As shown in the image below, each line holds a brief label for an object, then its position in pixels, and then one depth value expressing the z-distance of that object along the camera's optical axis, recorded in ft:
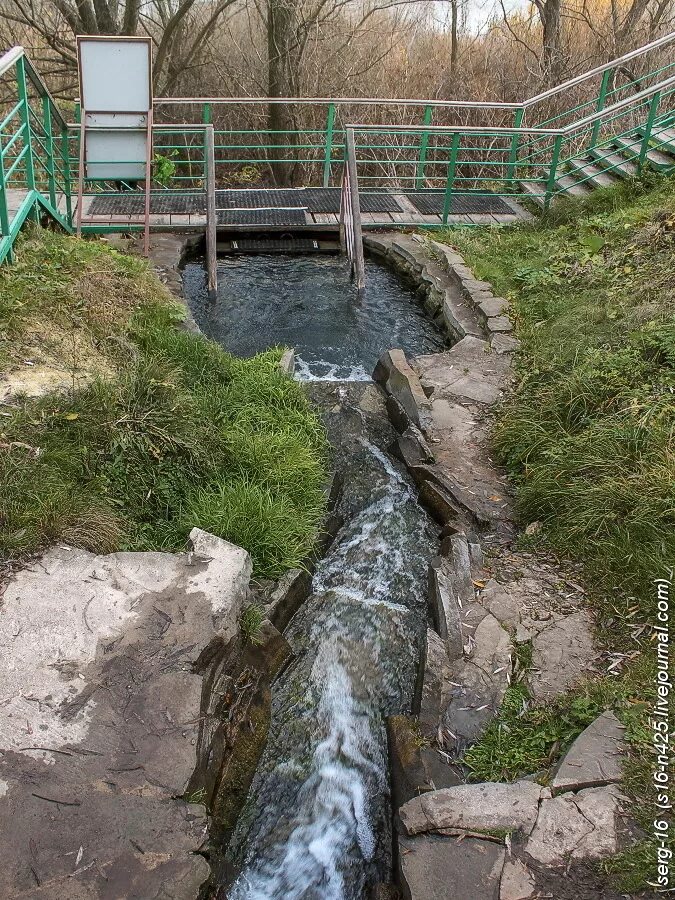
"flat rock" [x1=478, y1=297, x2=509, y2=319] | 22.48
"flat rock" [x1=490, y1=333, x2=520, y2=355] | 20.69
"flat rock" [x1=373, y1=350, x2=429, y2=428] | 18.26
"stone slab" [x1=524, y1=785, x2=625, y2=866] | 8.17
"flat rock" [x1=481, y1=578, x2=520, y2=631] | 12.10
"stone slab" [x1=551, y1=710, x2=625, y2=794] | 8.96
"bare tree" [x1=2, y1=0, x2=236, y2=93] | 33.88
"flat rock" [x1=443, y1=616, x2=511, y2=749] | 10.51
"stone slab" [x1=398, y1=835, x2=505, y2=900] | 7.89
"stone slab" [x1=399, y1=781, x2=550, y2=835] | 8.55
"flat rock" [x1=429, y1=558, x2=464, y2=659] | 11.93
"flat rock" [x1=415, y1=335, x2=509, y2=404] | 19.04
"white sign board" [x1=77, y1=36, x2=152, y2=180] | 23.84
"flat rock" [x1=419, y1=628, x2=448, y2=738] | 10.64
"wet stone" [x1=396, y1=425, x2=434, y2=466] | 16.78
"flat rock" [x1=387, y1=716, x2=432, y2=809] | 9.74
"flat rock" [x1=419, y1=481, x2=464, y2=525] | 15.17
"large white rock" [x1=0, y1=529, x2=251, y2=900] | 7.67
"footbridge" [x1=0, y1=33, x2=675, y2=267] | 26.00
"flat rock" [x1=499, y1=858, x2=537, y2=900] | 7.79
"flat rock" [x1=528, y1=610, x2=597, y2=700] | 10.80
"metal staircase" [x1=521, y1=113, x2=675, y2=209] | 28.94
